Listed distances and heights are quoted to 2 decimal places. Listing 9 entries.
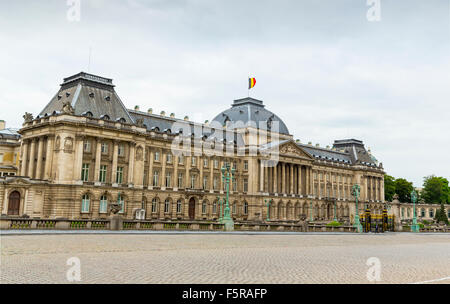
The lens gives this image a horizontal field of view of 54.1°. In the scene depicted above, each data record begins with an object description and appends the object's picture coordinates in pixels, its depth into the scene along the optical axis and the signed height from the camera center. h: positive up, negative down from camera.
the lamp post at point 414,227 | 70.56 -1.09
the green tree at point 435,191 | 149.62 +9.92
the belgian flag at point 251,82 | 94.56 +28.78
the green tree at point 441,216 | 108.81 +1.13
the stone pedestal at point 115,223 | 38.38 -0.73
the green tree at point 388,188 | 142.62 +10.23
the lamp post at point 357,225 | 58.50 -0.79
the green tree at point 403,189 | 143.12 +9.94
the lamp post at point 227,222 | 46.32 -0.56
